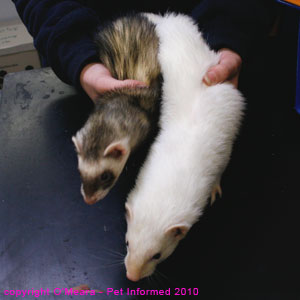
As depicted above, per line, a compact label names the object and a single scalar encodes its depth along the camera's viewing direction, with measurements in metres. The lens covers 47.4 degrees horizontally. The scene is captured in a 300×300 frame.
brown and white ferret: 0.89
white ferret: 0.75
